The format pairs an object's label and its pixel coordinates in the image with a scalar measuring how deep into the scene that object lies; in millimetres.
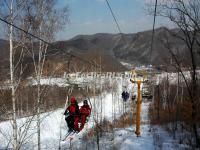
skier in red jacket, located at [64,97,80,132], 12210
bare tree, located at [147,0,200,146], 14338
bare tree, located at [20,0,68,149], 14820
